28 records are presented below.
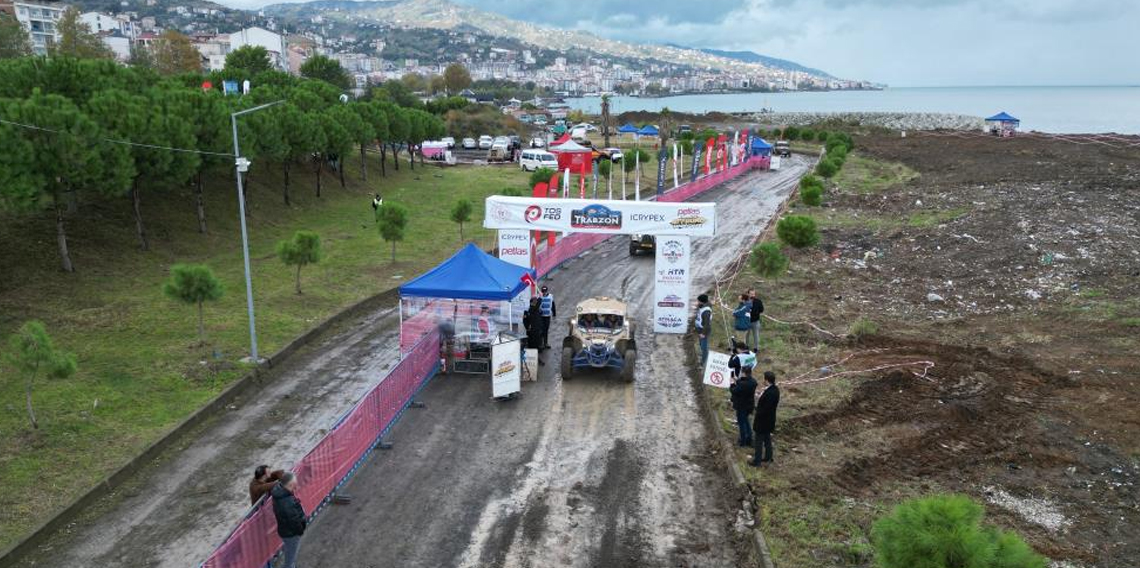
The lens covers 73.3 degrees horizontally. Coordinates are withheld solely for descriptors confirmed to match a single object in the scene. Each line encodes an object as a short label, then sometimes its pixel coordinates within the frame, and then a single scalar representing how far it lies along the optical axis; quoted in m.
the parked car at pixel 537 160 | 62.47
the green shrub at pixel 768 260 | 24.59
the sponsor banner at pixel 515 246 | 24.47
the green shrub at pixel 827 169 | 56.03
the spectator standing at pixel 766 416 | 13.43
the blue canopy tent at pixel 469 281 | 18.91
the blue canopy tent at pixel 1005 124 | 89.82
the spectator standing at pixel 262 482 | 10.74
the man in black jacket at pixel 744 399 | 14.14
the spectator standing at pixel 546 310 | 21.16
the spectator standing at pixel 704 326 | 19.77
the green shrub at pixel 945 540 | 6.84
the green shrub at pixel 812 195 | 43.41
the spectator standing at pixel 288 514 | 10.18
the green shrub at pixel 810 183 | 44.76
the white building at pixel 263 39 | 186.75
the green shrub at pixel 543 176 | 42.00
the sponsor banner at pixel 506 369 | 17.14
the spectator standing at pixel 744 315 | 20.28
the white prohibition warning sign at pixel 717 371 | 16.88
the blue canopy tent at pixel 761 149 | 71.81
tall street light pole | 18.89
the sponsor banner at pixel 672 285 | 22.19
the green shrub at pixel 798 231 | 30.31
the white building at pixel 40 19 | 132.25
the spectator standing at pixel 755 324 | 20.19
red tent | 62.72
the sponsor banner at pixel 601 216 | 21.77
